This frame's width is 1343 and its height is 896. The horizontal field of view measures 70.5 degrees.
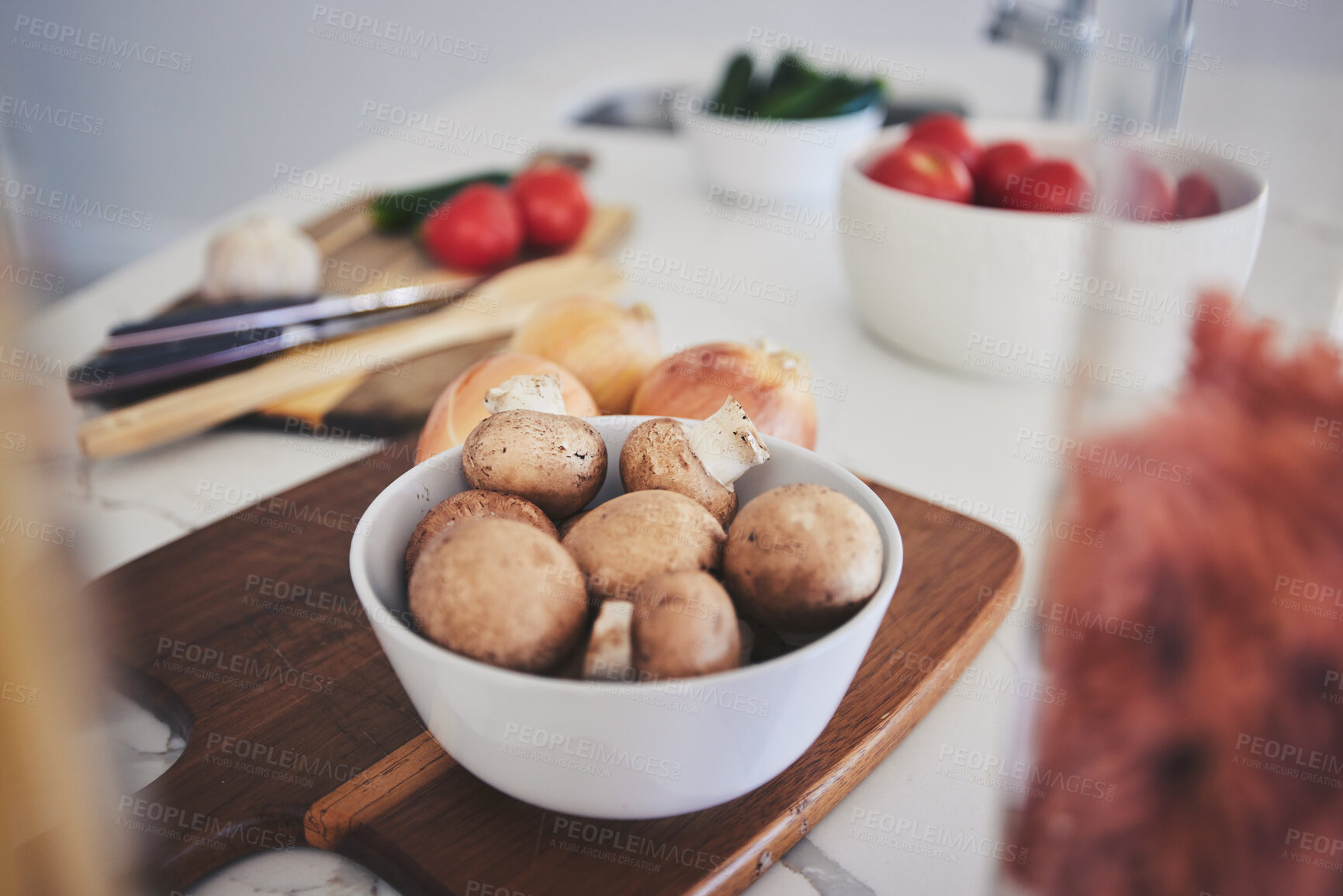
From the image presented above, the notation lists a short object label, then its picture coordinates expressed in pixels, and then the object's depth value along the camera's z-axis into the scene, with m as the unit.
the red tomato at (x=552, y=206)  1.24
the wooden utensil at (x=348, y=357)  0.81
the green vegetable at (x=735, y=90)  1.37
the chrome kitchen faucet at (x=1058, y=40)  1.20
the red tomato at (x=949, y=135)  1.01
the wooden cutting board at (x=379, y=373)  0.87
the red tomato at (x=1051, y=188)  0.89
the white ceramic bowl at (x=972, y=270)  0.82
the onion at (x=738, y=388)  0.65
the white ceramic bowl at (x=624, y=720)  0.38
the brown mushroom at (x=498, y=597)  0.39
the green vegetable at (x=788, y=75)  1.37
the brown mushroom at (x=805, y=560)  0.42
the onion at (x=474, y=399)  0.64
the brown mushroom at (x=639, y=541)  0.44
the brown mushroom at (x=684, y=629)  0.39
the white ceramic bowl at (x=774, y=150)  1.27
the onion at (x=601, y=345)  0.73
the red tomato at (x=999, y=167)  0.97
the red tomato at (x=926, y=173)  0.92
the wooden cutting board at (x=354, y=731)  0.44
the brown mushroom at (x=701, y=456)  0.51
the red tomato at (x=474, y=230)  1.19
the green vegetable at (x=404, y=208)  1.27
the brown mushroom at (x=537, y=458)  0.50
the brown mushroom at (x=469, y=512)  0.47
